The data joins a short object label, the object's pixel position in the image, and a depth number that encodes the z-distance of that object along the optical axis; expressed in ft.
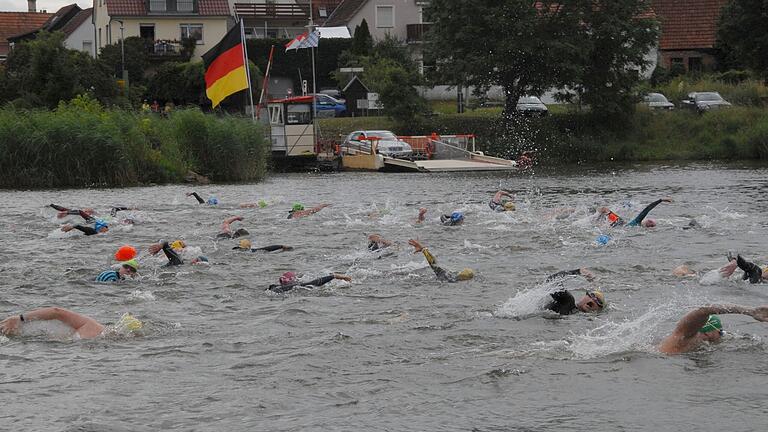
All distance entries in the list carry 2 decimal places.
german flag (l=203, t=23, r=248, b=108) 138.82
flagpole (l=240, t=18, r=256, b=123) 137.52
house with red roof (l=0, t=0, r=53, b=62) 292.40
